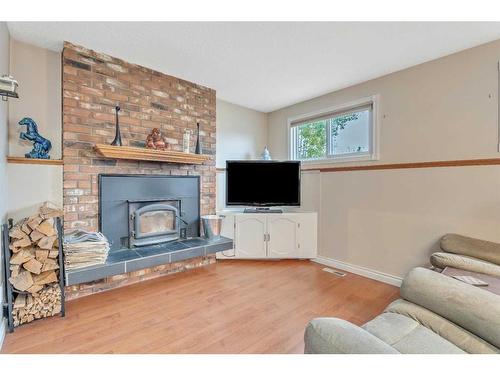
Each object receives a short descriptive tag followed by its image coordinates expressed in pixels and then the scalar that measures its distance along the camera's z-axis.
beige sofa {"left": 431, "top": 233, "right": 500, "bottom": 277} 1.68
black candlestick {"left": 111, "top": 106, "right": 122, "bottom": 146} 2.40
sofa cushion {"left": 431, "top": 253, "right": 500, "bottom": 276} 1.64
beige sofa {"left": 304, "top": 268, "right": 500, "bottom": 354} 0.90
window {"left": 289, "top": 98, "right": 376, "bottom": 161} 2.99
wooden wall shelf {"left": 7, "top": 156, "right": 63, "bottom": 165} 2.00
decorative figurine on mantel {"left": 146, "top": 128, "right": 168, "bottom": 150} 2.63
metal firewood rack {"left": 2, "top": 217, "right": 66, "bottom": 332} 1.73
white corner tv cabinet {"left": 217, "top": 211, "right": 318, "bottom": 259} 3.35
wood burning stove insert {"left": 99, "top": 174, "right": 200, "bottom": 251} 2.46
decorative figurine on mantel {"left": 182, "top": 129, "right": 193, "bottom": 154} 2.94
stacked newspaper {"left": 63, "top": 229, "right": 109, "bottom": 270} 2.01
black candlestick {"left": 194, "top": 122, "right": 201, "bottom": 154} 3.03
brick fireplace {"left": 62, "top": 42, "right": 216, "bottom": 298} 2.25
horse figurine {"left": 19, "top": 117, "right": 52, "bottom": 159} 2.08
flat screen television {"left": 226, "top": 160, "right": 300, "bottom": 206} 3.42
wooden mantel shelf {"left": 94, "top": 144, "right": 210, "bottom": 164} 2.28
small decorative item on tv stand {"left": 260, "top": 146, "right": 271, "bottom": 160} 3.72
